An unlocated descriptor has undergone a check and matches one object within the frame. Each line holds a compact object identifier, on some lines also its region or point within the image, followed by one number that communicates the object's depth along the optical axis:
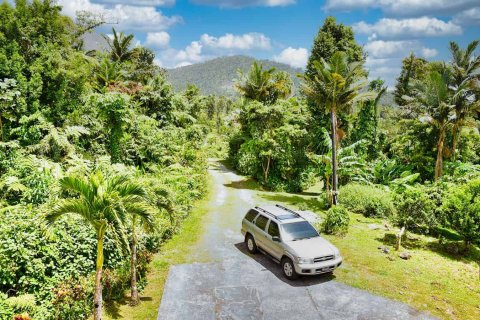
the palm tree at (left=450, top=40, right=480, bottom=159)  23.67
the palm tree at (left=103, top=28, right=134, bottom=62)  37.38
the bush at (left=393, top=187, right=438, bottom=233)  16.28
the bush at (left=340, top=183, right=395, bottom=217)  20.94
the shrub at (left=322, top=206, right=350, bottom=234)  17.02
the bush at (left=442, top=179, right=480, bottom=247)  14.62
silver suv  11.87
